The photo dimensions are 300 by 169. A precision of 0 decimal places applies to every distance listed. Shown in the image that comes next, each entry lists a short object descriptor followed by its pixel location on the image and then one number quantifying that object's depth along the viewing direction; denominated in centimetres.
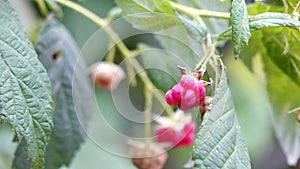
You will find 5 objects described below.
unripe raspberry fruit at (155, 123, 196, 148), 49
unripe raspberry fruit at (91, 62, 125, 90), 55
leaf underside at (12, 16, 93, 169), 49
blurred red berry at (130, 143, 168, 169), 48
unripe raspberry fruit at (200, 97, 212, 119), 37
